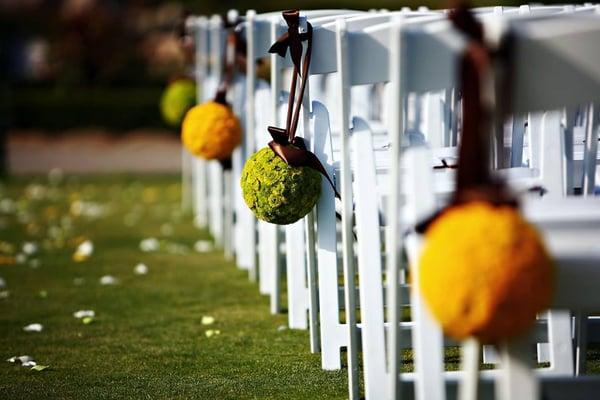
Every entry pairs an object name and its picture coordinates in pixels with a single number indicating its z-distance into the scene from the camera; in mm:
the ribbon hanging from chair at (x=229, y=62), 11619
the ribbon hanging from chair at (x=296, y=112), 7855
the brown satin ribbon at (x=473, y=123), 4840
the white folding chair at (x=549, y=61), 5027
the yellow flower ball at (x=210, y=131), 11359
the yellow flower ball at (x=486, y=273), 4590
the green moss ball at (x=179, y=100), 16453
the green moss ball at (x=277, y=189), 7871
